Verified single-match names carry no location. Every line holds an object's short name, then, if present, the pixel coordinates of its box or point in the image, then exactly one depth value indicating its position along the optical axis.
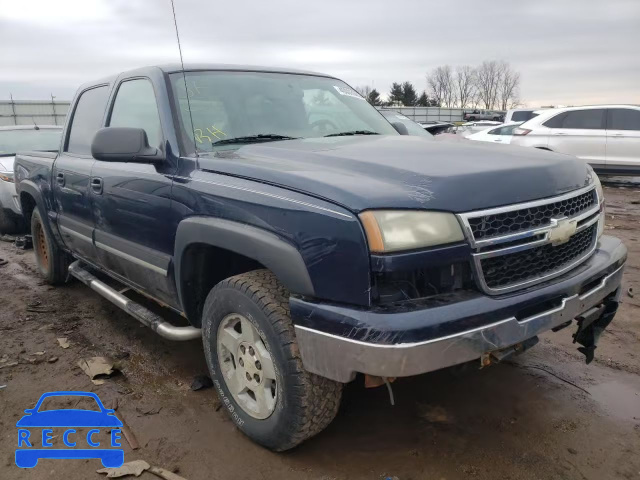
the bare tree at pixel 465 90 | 75.56
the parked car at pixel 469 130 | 16.94
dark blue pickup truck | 2.00
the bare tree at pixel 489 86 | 75.81
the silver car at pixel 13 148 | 7.42
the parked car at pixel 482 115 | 35.28
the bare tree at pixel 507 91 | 75.81
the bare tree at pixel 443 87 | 74.69
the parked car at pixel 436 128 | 9.86
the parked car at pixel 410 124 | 7.46
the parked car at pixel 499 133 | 12.75
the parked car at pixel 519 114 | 17.92
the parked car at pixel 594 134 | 10.98
